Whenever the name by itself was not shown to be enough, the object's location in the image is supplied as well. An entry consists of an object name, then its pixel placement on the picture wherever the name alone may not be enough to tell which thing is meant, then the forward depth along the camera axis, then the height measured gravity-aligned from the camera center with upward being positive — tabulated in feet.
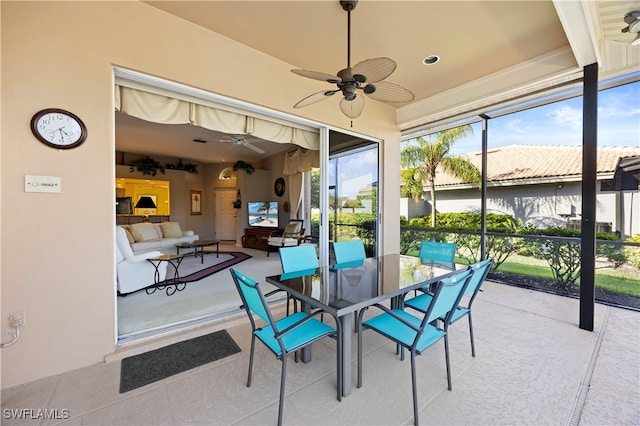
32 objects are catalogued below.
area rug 14.46 -3.81
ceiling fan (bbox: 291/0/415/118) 5.71 +3.25
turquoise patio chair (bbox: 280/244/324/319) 7.59 -1.54
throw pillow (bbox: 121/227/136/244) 16.96 -1.95
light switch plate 5.61 +0.61
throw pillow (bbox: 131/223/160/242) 17.74 -1.65
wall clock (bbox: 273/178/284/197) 25.29 +2.41
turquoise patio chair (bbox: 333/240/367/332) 8.96 -1.55
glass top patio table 5.05 -1.81
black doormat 5.81 -3.92
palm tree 16.72 +3.43
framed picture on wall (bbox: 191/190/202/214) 29.37 +0.96
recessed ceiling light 9.21 +5.72
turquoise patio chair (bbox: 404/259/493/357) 5.72 -2.62
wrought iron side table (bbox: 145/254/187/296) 11.81 -3.77
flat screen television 25.00 -0.30
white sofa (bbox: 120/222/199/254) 16.99 -2.11
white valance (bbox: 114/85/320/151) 7.45 +3.34
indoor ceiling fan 17.35 +4.93
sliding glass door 13.08 +0.91
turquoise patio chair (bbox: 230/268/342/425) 4.47 -2.67
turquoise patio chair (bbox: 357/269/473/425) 4.62 -2.64
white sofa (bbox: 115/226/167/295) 11.05 -2.75
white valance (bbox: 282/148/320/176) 19.26 +4.09
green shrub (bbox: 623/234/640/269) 10.14 -1.79
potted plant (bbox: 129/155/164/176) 24.57 +4.45
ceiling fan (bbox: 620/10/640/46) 6.00 +4.65
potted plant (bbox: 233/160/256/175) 24.88 +4.34
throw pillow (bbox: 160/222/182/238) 20.24 -1.66
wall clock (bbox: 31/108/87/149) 5.67 +1.93
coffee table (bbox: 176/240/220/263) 17.43 -2.48
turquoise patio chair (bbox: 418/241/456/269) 8.69 -1.57
